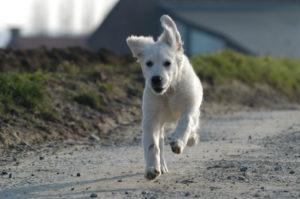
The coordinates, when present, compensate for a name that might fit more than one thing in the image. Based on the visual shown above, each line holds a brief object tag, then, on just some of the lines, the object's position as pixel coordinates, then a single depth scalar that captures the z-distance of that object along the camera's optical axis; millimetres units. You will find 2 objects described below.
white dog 10547
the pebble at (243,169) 10812
